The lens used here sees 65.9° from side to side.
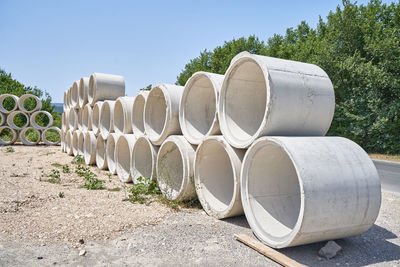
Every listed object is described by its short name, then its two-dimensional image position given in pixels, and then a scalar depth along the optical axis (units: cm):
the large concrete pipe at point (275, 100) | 376
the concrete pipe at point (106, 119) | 835
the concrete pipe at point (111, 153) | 827
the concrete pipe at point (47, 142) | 1582
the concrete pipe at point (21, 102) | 1536
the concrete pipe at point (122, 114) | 743
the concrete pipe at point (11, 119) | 1526
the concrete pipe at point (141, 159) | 691
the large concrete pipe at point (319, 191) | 311
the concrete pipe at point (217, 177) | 435
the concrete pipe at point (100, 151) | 925
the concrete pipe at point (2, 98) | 1527
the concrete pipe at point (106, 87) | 943
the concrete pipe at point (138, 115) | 715
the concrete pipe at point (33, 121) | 1555
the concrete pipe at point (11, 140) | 1531
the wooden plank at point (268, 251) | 313
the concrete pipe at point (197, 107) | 543
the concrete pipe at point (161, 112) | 575
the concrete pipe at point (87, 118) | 1004
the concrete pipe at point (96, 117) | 922
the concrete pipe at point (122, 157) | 757
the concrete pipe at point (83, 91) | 1034
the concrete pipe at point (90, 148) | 946
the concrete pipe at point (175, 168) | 520
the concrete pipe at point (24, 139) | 1536
